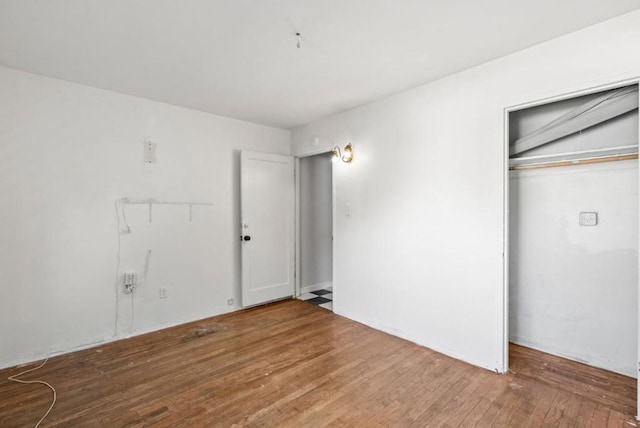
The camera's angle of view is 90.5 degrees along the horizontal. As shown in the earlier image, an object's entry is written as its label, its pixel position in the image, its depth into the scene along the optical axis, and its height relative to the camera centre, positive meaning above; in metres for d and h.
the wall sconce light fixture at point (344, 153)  3.77 +0.71
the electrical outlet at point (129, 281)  3.31 -0.71
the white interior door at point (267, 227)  4.18 -0.20
